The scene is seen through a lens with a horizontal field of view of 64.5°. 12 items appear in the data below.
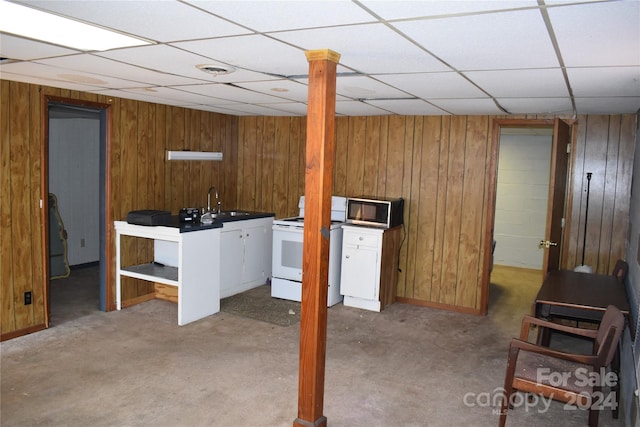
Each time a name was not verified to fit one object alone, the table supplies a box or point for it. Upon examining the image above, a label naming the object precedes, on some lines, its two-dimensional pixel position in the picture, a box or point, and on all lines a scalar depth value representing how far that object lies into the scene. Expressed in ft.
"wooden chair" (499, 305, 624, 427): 8.82
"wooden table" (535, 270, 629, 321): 11.00
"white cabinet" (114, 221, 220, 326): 15.40
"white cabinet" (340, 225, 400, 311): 17.51
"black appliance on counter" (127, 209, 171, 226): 15.66
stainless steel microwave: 17.83
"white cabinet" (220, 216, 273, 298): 18.39
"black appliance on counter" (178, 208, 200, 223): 16.96
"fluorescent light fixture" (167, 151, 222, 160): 18.43
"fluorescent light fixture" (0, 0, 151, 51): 7.21
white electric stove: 18.21
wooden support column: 8.60
